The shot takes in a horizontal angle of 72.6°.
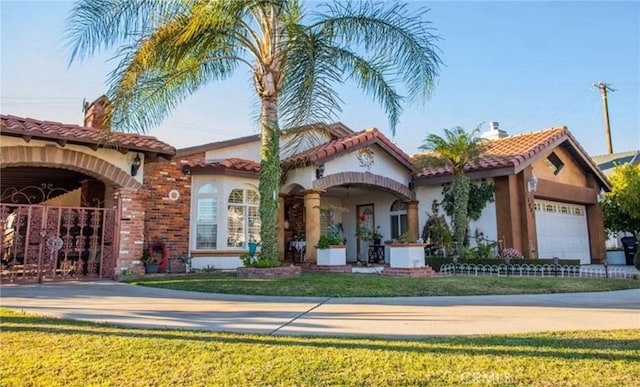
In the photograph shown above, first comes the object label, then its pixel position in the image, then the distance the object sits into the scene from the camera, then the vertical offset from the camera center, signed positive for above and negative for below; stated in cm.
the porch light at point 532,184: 1652 +241
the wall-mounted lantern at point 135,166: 1230 +239
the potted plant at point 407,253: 1339 -14
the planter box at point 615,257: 2242 -54
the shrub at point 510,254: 1451 -23
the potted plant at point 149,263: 1330 -38
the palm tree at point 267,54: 1000 +484
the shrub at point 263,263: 1141 -35
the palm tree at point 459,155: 1547 +330
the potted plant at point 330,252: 1445 -10
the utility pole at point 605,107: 4069 +1309
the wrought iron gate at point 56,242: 1062 +23
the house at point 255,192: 1145 +217
